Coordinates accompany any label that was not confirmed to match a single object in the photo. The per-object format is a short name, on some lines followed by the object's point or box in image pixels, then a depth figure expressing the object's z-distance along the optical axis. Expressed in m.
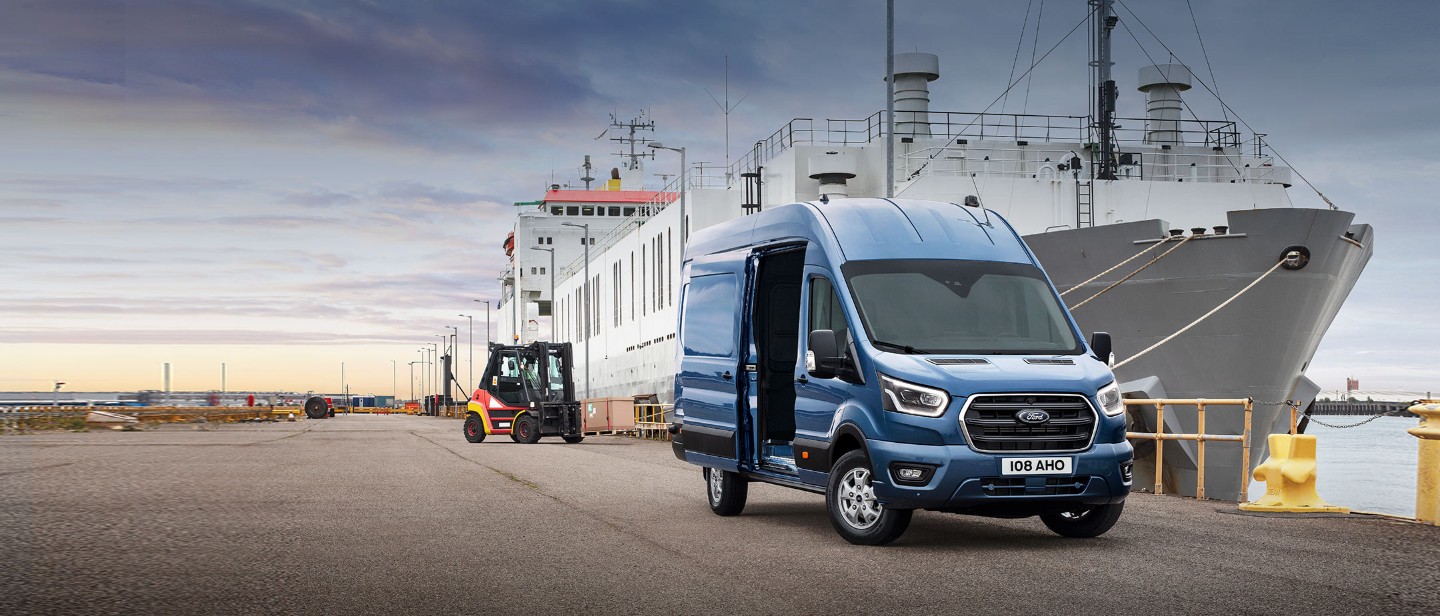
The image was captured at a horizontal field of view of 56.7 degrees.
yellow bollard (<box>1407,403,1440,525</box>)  10.25
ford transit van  8.73
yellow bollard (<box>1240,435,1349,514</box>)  11.59
